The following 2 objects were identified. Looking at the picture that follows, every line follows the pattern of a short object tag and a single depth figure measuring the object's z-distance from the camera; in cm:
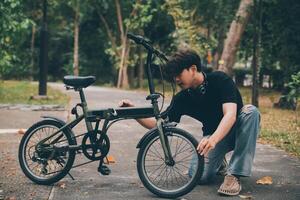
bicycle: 536
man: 528
